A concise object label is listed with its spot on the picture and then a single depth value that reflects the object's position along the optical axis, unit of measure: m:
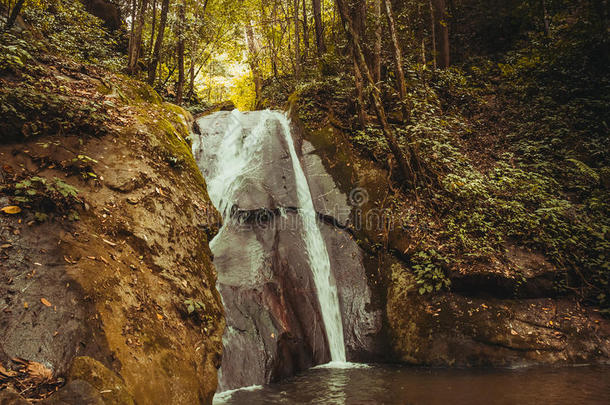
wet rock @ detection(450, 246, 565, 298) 5.99
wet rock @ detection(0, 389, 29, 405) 2.06
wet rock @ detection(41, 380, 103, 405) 2.17
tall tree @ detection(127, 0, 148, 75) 10.64
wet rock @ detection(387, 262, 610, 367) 5.40
